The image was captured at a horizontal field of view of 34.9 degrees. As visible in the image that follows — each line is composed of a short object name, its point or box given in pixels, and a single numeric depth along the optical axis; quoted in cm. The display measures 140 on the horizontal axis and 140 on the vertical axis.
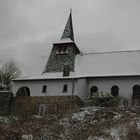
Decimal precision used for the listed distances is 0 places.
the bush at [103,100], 2342
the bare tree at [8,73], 3997
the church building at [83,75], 2513
